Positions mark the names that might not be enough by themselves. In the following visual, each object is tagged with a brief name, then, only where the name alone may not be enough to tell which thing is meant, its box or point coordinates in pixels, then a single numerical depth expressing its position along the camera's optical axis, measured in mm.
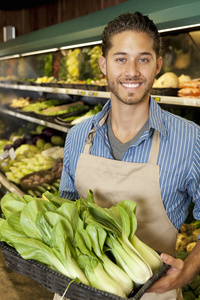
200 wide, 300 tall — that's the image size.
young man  1638
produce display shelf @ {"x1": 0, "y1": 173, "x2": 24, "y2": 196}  4164
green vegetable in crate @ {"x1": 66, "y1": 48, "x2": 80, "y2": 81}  4520
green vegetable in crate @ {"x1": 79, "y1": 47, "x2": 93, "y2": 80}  4285
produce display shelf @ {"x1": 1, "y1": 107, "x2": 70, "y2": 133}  4089
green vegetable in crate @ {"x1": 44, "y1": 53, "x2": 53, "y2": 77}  5188
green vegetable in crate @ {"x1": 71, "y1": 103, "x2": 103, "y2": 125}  4127
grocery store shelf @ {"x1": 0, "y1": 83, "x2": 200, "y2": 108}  2320
